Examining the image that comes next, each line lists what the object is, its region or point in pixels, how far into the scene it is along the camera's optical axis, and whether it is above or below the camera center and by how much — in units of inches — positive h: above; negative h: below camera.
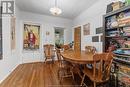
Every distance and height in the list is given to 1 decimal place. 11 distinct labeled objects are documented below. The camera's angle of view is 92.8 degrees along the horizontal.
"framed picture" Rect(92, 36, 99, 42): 92.3 +6.5
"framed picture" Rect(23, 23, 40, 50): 126.7 +12.4
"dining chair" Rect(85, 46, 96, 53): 84.2 -8.0
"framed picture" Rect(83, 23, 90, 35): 109.1 +25.4
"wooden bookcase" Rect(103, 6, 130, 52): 54.7 +13.6
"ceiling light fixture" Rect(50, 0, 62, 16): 82.4 +43.6
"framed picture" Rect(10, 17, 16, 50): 87.9 +16.4
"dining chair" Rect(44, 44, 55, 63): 123.4 -17.1
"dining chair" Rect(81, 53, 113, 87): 43.0 -18.1
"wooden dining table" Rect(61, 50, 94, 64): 48.3 -14.2
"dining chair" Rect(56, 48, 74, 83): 67.3 -25.4
